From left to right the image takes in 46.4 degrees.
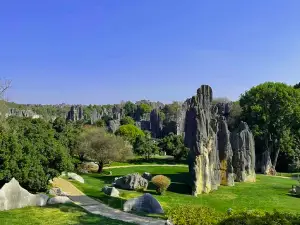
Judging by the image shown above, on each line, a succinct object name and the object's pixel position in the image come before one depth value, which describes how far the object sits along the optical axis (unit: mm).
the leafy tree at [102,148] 43812
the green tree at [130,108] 151625
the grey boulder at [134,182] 32062
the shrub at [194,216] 14902
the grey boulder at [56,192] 28189
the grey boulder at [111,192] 28416
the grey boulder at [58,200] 23262
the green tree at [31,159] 25031
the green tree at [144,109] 143650
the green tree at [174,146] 58594
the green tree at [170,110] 117344
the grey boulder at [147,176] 37144
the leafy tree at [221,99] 124375
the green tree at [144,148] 57772
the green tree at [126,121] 101550
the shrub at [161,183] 29906
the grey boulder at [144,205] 23141
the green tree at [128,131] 72656
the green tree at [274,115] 54531
